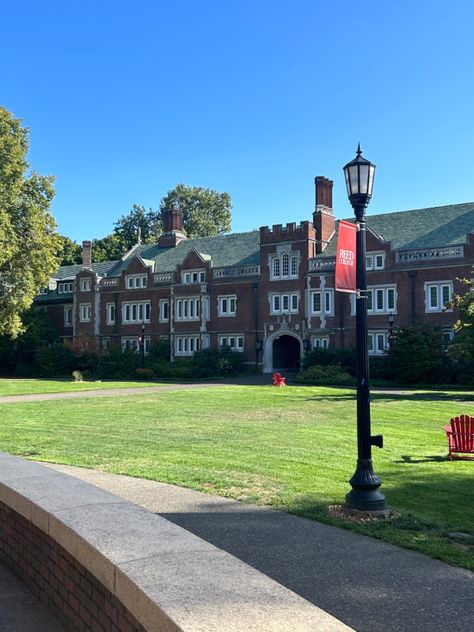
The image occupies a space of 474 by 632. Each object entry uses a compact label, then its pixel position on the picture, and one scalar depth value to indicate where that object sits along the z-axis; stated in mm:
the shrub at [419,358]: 35719
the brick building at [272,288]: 40406
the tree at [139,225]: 85688
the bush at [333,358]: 39812
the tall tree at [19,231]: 37312
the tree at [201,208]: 80750
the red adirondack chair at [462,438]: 11805
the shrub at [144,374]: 44719
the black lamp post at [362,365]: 7180
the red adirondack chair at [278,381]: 33825
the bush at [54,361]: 50562
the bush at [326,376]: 36281
